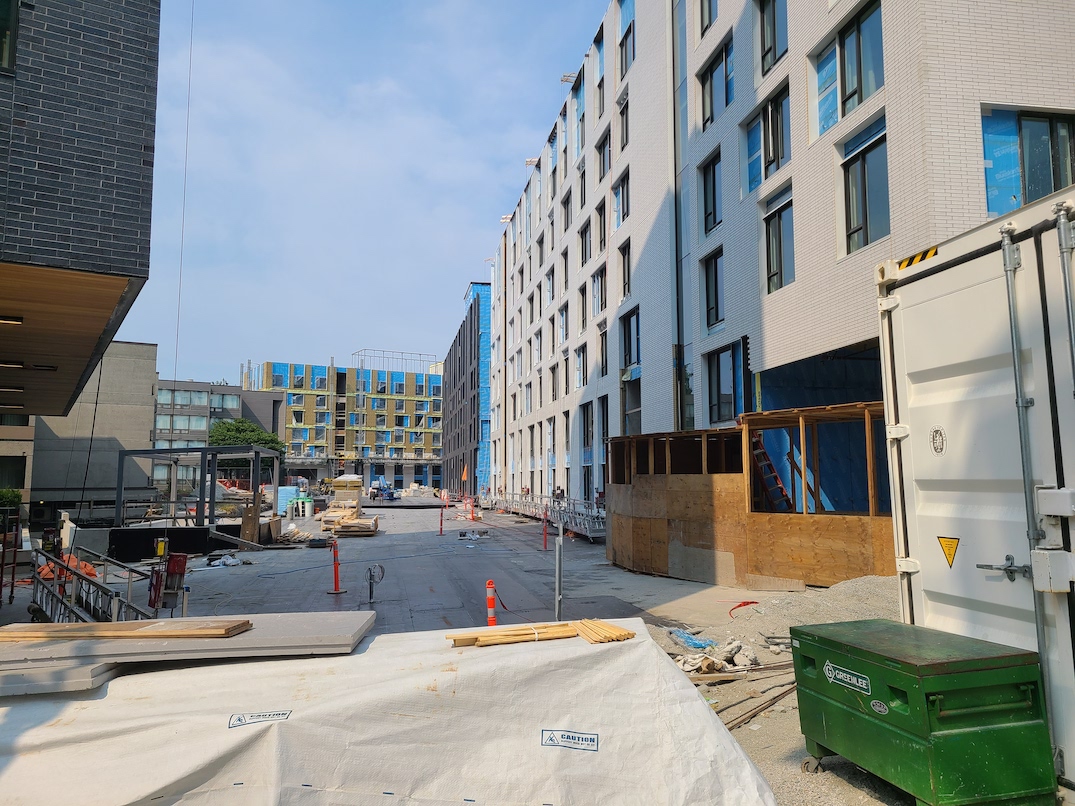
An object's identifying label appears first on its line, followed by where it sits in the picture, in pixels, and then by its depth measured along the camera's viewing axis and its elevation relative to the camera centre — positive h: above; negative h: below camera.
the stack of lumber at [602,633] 4.93 -1.08
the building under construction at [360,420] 110.69 +9.26
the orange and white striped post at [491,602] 9.77 -1.71
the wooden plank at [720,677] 8.04 -2.23
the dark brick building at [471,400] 72.19 +8.45
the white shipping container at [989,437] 4.52 +0.24
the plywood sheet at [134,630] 4.83 -1.03
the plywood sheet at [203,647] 4.55 -1.06
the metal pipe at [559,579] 10.62 -1.53
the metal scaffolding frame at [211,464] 24.66 +0.60
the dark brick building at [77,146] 7.55 +3.60
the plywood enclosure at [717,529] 13.30 -1.11
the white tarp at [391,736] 4.14 -1.52
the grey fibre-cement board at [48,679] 4.28 -1.16
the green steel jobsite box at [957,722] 4.39 -1.54
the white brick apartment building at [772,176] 13.34 +7.06
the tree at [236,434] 84.00 +5.31
